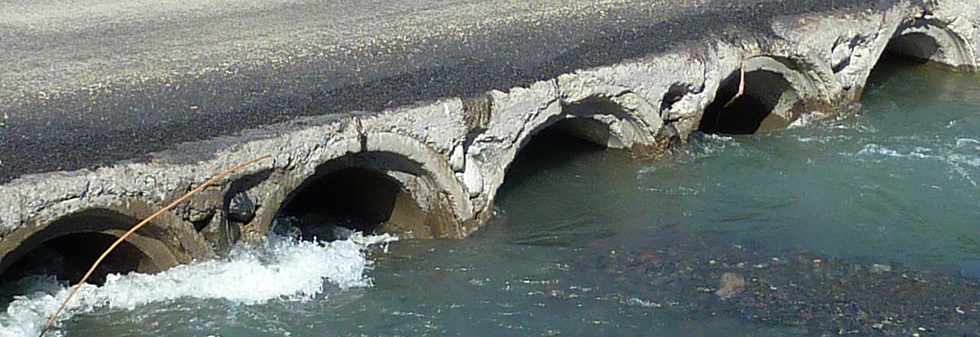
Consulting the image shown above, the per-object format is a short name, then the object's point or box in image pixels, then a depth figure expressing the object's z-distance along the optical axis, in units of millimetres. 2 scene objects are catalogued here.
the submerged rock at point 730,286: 12414
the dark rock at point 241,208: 12273
